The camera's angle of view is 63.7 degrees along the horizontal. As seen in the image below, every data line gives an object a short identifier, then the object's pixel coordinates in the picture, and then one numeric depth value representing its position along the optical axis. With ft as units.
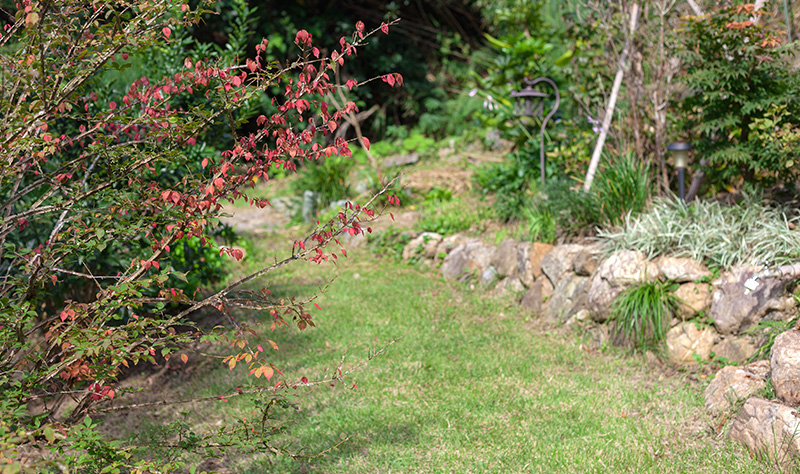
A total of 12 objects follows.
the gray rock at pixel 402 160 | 33.51
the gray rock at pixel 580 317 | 16.02
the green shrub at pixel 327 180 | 29.25
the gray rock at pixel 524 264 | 18.60
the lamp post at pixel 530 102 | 21.93
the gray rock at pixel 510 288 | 18.65
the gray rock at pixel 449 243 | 22.15
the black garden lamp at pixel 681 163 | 17.60
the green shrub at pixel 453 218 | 23.52
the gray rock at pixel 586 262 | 16.45
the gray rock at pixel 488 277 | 19.59
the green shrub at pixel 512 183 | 22.47
